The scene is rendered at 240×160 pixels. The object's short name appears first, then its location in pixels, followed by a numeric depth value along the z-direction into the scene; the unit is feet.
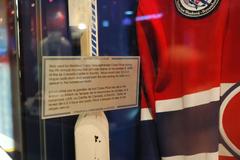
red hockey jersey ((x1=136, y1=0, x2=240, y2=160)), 3.73
